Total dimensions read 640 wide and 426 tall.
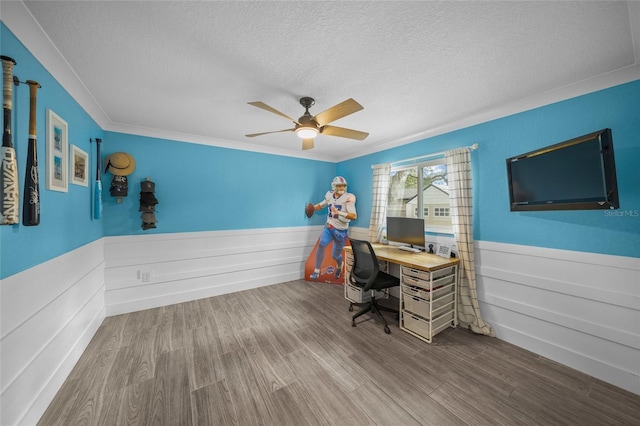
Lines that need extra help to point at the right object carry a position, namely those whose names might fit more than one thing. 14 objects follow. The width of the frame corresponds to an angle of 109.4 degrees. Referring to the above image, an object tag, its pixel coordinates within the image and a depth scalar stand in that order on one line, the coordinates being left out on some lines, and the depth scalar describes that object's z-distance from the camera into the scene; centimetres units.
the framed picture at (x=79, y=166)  189
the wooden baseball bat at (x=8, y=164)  111
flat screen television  151
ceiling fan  172
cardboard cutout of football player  391
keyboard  291
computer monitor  281
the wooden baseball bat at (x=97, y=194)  238
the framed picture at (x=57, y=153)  153
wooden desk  224
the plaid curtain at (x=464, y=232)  244
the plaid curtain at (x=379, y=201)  360
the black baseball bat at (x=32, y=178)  128
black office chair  246
